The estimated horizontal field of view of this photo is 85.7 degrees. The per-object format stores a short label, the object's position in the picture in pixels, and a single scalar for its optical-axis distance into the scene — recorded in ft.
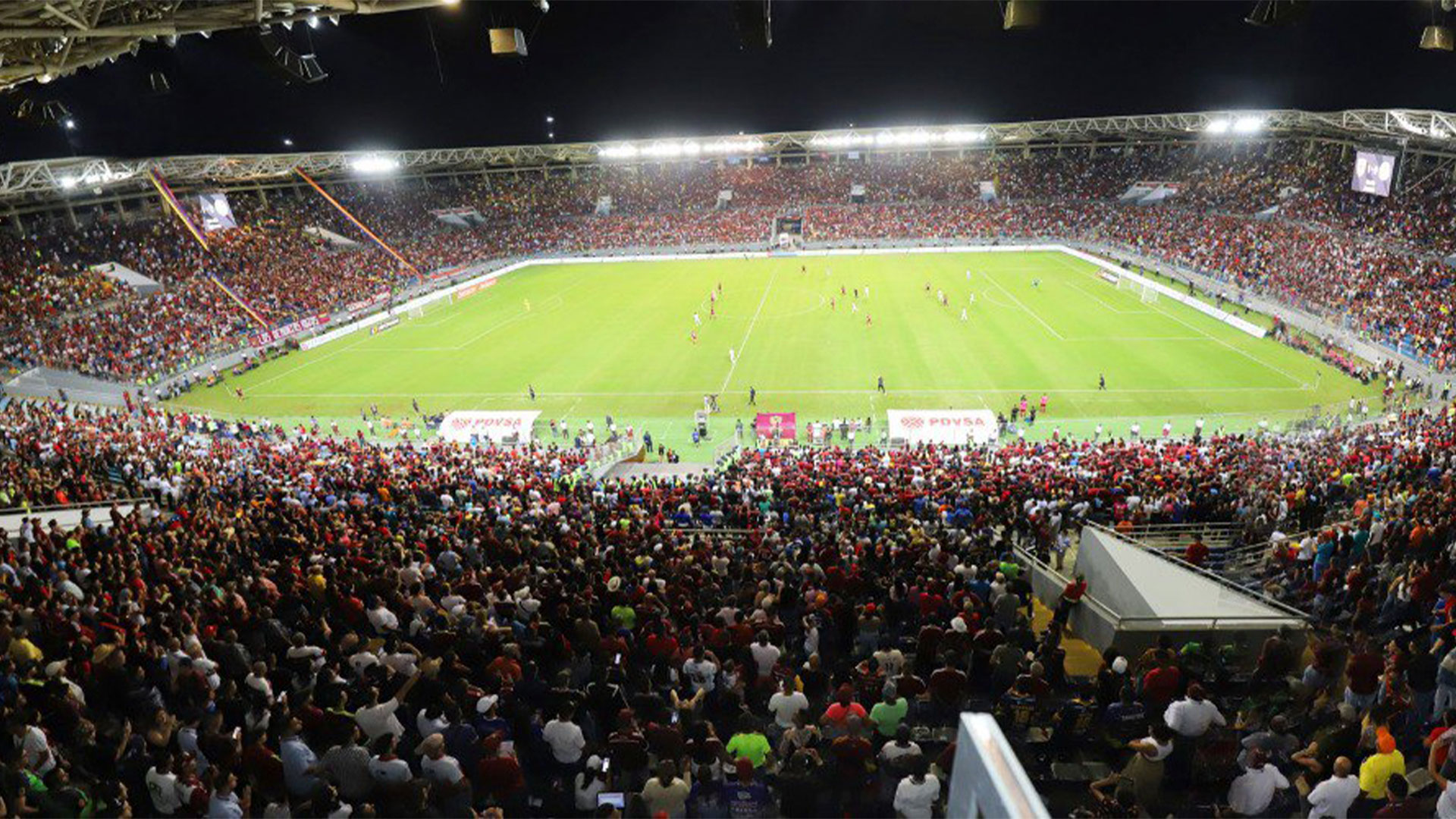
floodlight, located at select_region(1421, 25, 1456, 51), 41.04
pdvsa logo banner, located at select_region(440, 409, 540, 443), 103.50
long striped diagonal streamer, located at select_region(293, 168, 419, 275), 230.27
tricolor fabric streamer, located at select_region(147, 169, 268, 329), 198.29
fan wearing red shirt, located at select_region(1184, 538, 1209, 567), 37.93
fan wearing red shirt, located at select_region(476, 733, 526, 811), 20.04
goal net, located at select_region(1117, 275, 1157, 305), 156.76
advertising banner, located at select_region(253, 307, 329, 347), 152.25
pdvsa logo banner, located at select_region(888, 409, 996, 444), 94.43
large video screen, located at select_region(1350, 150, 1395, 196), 161.17
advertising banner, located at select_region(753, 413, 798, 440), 98.48
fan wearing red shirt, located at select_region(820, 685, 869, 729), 21.94
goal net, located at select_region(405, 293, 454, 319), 178.47
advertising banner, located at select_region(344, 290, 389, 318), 178.32
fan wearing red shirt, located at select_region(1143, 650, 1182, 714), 22.93
